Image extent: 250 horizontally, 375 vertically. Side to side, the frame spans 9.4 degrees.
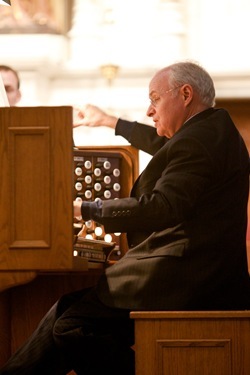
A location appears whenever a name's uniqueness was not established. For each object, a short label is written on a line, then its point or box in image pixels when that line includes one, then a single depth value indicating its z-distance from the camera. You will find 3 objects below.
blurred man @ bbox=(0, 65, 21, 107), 7.43
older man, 4.50
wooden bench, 4.26
